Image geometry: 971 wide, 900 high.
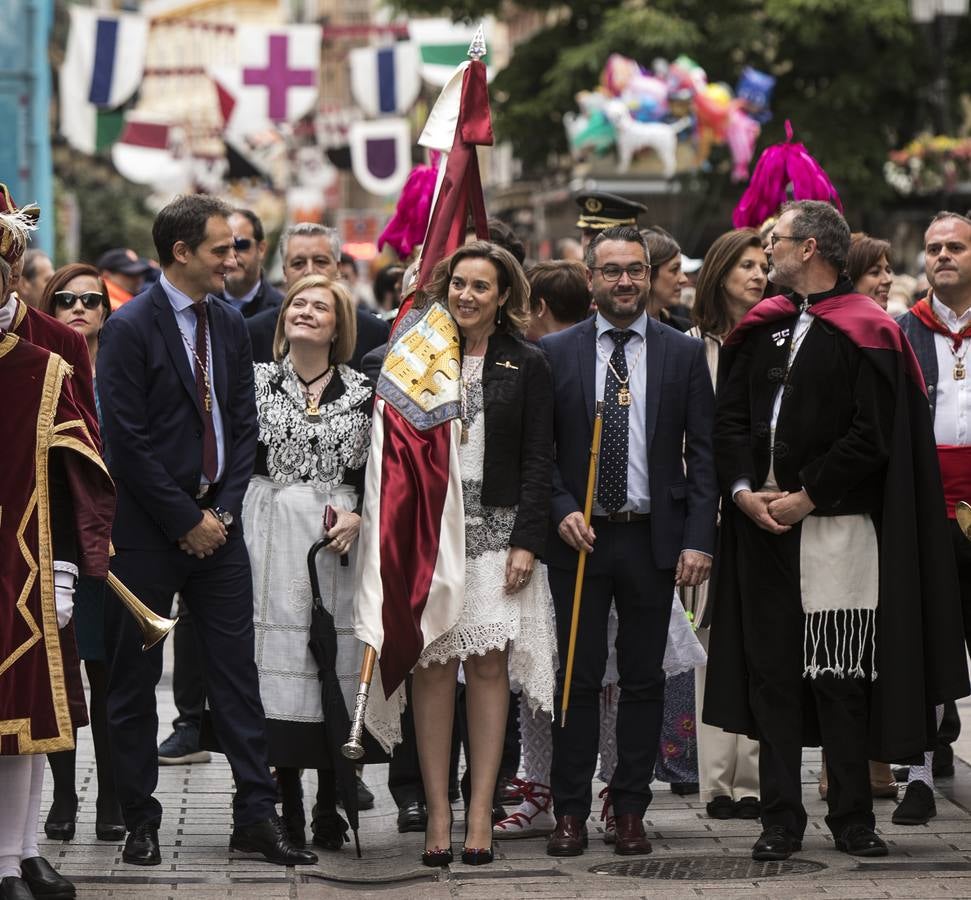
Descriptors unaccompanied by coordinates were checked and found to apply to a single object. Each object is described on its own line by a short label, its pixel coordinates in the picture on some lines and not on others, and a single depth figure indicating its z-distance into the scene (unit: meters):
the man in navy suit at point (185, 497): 13.52
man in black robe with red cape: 13.52
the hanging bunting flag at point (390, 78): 53.91
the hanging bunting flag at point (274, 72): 53.03
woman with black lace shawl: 14.05
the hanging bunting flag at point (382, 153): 55.37
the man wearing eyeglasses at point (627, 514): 14.01
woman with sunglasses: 14.44
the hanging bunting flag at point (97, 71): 48.03
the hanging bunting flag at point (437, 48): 52.87
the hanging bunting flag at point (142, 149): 54.66
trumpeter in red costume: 11.67
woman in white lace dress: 13.62
